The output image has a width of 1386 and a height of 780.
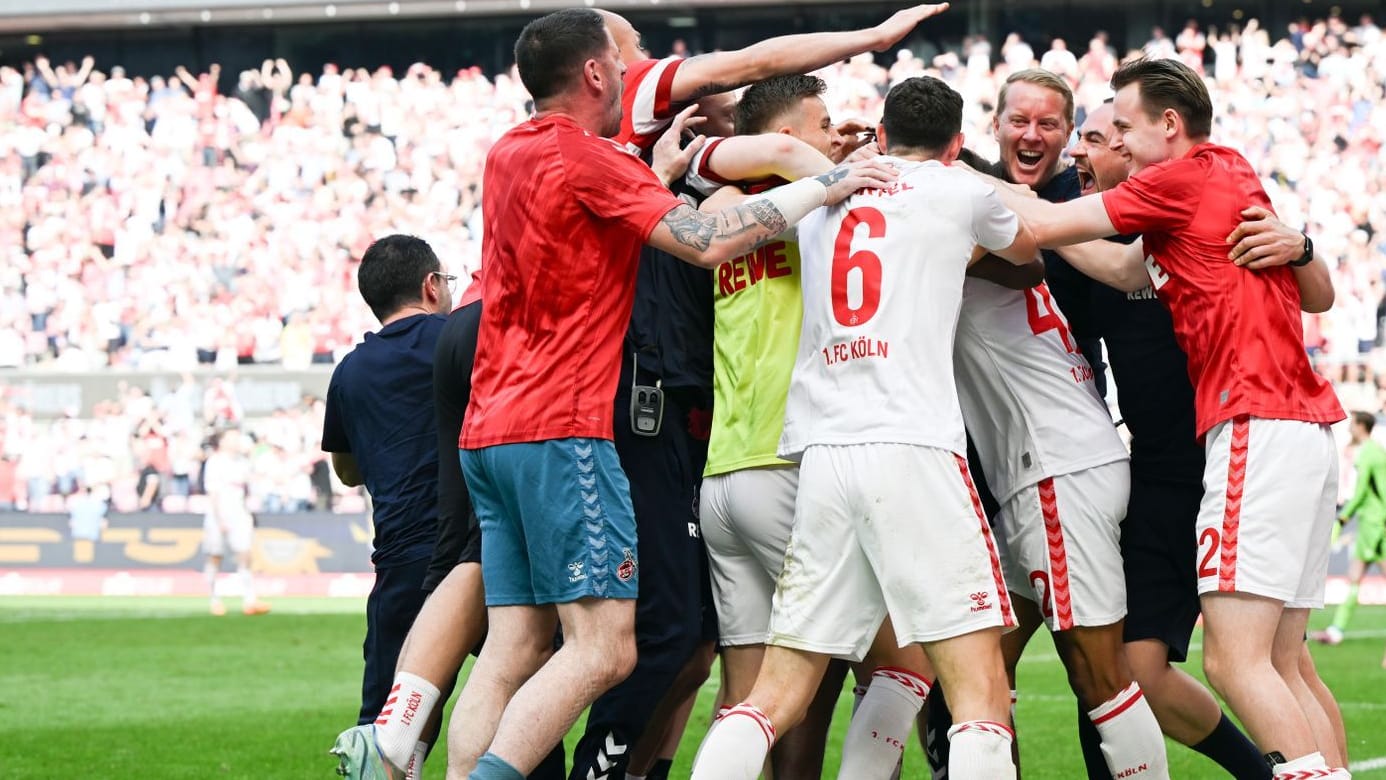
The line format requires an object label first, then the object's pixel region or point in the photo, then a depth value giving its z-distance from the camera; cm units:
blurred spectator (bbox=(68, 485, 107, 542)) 2166
